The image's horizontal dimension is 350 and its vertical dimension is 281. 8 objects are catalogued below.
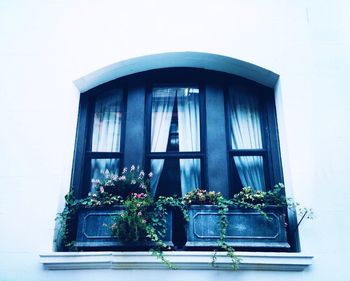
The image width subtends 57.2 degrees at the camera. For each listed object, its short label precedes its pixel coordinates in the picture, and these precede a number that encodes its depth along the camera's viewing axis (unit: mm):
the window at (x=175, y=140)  3969
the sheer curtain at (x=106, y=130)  4078
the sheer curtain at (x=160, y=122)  4023
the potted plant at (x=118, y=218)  3211
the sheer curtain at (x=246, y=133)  3967
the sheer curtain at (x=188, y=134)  3973
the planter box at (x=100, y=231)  3329
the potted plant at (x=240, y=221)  3299
